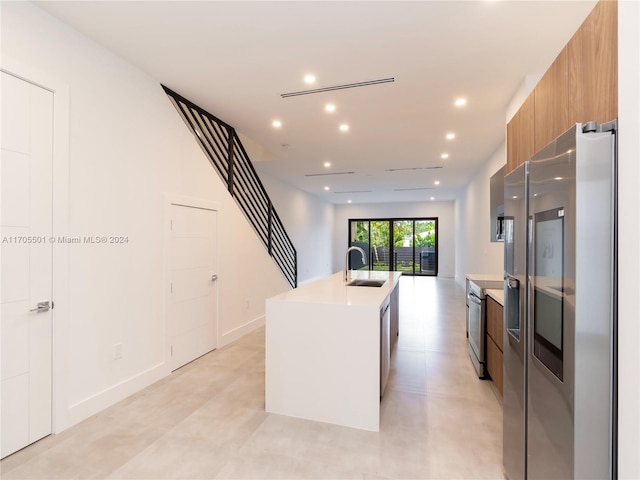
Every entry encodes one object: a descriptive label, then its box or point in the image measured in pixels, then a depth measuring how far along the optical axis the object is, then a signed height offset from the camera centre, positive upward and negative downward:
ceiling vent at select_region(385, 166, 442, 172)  6.91 +1.58
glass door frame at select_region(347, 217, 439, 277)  12.23 +0.12
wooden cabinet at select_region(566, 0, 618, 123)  1.02 +0.60
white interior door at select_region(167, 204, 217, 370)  3.41 -0.50
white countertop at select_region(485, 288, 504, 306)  2.80 -0.49
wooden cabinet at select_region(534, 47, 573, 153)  1.29 +0.60
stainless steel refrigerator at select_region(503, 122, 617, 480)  1.03 -0.22
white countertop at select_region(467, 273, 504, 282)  3.79 -0.45
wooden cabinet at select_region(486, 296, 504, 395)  2.71 -0.89
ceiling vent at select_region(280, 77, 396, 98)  3.15 +1.58
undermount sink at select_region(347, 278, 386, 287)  3.65 -0.48
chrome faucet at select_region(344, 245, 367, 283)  3.47 -0.40
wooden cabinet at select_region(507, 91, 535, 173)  1.63 +0.59
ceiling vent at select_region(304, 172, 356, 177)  7.40 +1.57
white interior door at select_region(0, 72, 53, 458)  2.01 -0.15
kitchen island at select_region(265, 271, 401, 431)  2.33 -0.89
